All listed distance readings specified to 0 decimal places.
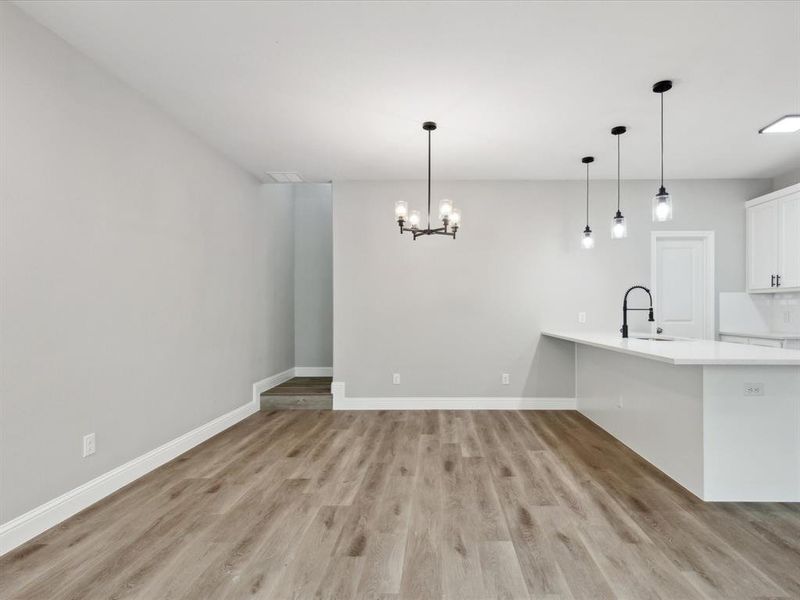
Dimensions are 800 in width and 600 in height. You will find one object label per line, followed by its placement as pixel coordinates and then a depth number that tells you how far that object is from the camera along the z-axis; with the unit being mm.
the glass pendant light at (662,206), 2934
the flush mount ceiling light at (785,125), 3312
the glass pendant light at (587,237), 4209
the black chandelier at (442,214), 3352
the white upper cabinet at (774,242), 4254
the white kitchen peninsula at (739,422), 2516
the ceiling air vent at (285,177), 4848
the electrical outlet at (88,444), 2494
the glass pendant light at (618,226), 3561
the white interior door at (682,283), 4930
